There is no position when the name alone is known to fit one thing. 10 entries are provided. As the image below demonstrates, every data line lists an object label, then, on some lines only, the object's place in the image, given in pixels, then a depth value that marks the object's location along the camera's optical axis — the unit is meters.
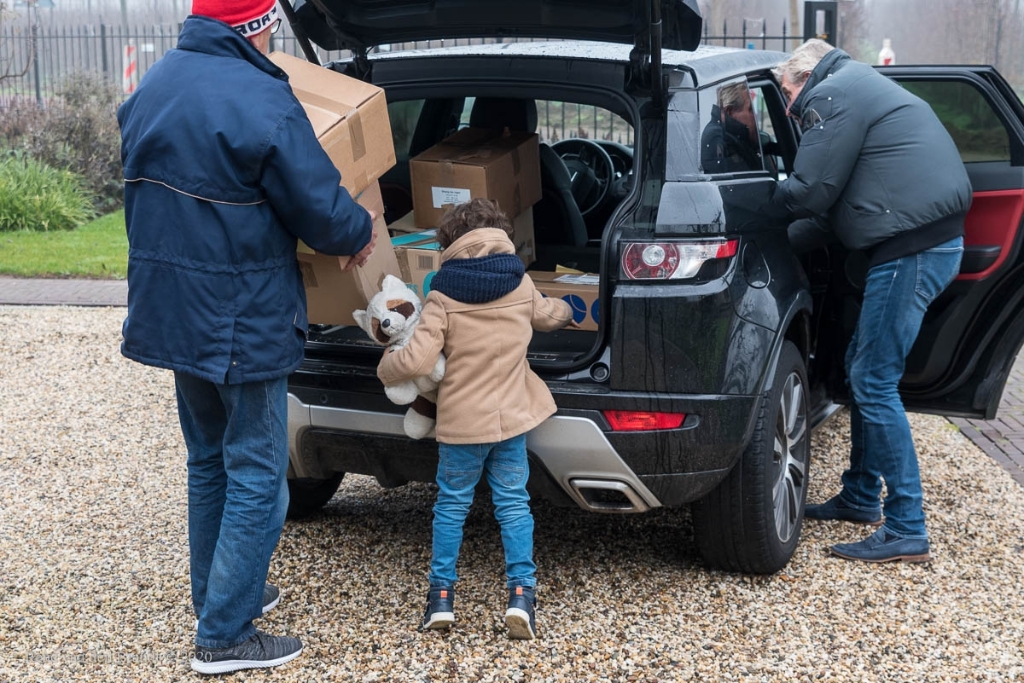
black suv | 3.20
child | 3.20
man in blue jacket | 2.80
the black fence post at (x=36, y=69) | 12.13
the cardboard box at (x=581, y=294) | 3.65
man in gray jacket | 3.70
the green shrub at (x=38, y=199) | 10.91
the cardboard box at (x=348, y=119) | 3.11
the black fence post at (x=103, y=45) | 16.38
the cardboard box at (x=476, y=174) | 3.84
